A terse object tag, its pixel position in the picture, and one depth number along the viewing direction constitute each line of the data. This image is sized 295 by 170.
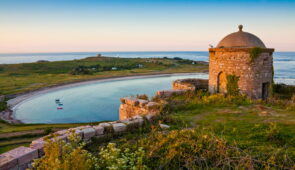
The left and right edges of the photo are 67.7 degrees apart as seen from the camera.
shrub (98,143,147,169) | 3.71
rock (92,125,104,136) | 6.24
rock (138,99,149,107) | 9.39
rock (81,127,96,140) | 5.98
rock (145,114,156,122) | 7.41
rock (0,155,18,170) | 4.28
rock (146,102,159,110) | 8.71
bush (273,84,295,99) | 14.33
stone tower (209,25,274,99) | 11.64
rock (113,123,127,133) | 6.51
